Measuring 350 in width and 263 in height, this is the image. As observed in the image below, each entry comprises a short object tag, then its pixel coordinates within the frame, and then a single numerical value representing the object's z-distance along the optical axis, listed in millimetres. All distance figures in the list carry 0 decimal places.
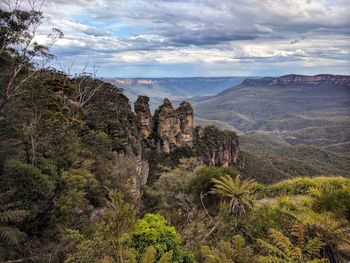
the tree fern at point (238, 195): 19094
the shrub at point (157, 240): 15422
